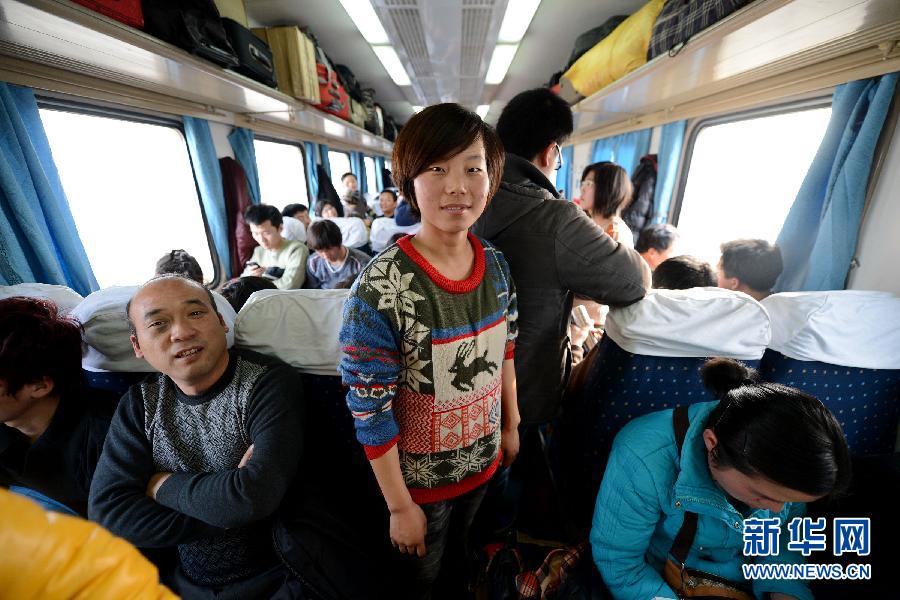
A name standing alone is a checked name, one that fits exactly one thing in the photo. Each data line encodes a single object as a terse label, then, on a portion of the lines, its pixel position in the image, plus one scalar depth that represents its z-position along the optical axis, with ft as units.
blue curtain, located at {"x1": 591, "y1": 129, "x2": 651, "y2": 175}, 15.19
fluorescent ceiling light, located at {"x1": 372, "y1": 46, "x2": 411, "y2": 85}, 15.23
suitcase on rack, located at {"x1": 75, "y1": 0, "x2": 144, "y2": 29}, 5.07
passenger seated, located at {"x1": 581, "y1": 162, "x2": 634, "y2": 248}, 8.00
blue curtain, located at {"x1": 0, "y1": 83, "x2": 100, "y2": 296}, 6.31
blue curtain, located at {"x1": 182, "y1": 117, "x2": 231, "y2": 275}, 11.81
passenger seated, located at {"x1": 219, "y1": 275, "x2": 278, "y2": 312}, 6.30
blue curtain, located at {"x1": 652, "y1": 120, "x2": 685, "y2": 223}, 12.61
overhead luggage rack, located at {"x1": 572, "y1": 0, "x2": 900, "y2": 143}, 4.83
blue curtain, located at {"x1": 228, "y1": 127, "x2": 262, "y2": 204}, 14.19
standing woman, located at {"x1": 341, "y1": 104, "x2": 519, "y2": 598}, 2.97
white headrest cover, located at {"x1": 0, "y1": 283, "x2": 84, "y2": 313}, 5.09
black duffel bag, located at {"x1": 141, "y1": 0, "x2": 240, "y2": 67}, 6.65
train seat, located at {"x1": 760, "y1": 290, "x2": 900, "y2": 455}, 4.69
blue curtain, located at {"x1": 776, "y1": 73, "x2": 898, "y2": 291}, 6.20
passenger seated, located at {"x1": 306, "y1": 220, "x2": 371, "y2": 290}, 11.06
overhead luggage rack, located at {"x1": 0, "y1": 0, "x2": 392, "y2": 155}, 4.76
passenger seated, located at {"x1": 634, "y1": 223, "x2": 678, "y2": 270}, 9.32
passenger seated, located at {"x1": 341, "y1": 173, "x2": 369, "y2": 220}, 23.32
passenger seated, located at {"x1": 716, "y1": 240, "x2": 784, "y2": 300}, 6.98
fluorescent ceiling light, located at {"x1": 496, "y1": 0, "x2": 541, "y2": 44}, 10.60
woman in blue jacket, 2.94
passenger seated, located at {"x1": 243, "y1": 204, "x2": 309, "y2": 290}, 11.91
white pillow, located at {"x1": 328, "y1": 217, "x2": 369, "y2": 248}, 16.96
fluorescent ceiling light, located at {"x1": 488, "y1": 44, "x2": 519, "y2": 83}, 15.26
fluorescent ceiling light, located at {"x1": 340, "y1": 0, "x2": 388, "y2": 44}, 10.43
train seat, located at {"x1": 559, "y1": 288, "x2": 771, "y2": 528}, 4.28
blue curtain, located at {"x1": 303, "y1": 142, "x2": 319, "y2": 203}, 23.36
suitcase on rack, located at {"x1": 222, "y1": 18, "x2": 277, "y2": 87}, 9.35
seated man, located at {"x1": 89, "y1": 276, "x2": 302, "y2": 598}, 3.49
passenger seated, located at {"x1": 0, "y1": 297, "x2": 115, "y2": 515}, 4.10
